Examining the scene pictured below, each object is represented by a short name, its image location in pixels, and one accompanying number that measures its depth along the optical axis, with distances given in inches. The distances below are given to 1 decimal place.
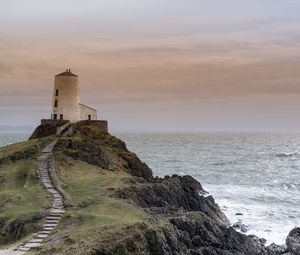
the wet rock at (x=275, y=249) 1744.8
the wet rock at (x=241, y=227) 2098.7
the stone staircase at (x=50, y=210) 1188.2
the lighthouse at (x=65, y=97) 3085.6
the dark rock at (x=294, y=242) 1724.9
